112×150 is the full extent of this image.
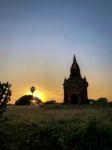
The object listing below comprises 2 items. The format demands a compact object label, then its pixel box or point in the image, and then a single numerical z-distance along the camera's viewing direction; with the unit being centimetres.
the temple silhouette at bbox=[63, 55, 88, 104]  2564
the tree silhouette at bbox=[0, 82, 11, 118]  661
